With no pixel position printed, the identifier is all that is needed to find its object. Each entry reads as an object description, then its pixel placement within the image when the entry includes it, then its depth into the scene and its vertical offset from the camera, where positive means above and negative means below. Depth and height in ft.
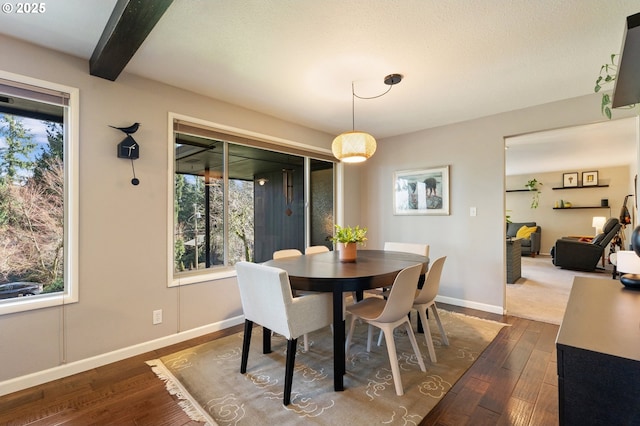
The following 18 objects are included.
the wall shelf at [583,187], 23.95 +2.19
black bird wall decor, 7.63 +2.30
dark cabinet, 2.30 -1.35
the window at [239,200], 9.32 +0.59
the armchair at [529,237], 25.67 -2.27
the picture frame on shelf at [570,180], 25.31 +2.88
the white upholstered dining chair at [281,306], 5.71 -1.95
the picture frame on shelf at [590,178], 24.34 +2.87
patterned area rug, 5.48 -3.80
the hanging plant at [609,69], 7.12 +3.75
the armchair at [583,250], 18.17 -2.49
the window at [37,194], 6.52 +0.53
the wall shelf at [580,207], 23.93 +0.42
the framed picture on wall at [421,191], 12.69 +1.02
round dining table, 6.10 -1.38
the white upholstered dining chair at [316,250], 10.36 -1.31
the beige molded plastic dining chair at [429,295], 7.34 -2.14
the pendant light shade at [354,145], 8.17 +1.96
